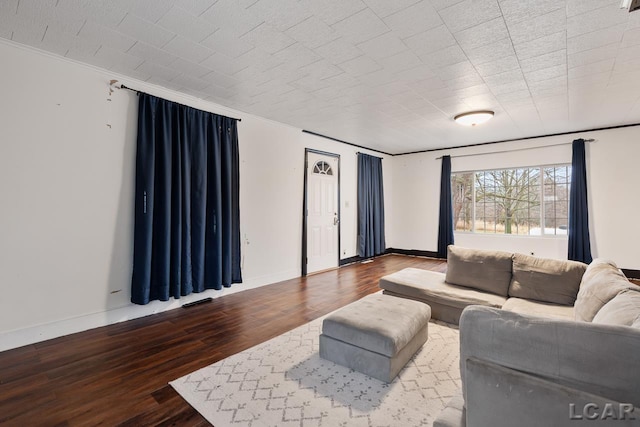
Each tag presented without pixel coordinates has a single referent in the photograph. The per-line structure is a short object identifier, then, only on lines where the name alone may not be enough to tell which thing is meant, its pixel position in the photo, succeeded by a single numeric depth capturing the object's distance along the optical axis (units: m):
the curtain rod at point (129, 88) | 3.18
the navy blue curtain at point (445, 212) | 6.87
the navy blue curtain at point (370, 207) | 6.79
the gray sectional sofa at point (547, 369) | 0.90
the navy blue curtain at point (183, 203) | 3.25
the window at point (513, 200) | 5.81
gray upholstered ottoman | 2.14
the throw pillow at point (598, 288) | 1.71
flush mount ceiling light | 4.24
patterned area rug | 1.77
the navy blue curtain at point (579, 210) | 5.30
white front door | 5.58
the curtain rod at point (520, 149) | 5.42
